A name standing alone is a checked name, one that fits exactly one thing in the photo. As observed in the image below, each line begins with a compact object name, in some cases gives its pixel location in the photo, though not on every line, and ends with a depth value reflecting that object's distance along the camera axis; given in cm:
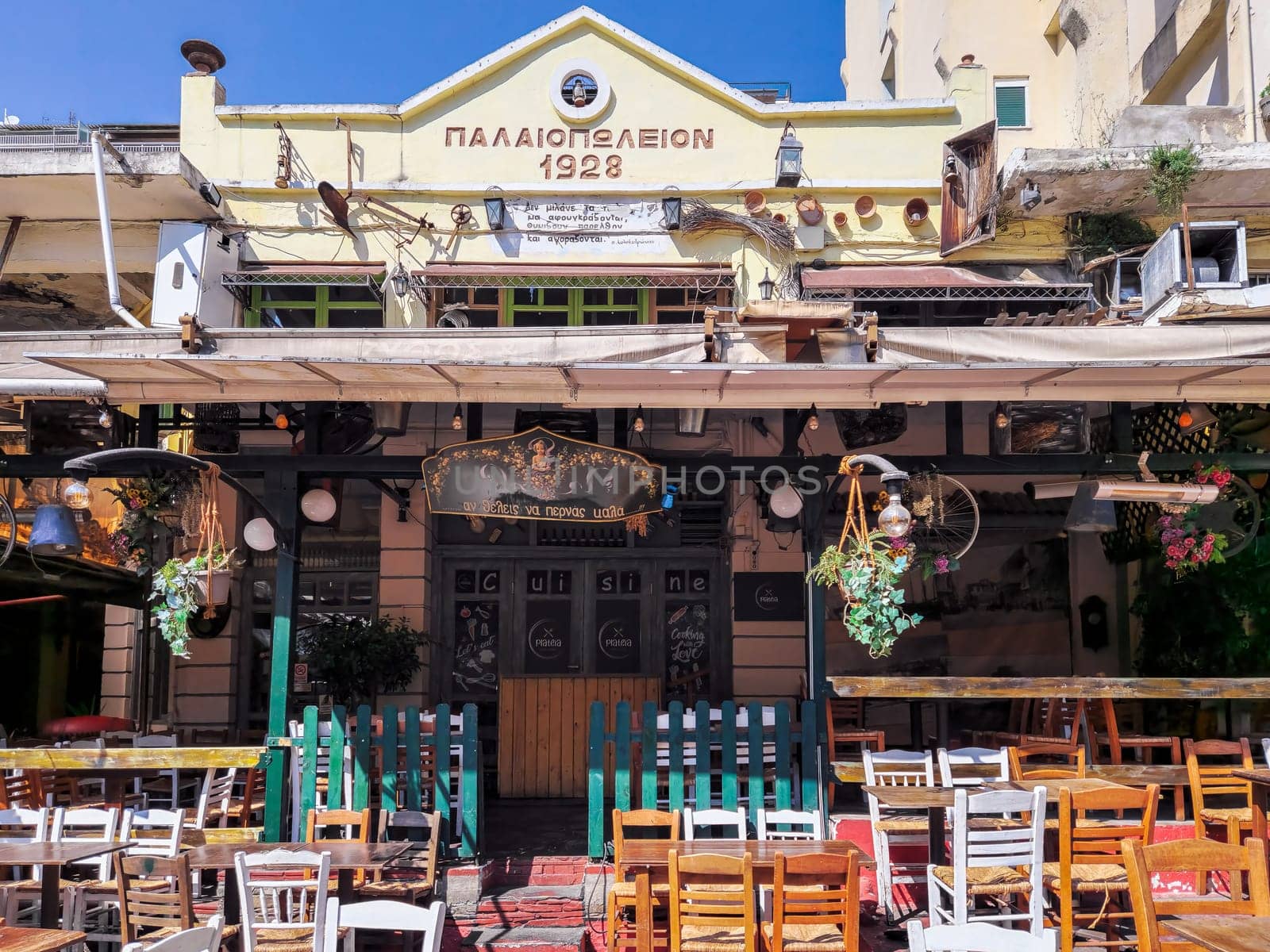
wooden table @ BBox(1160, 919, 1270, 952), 450
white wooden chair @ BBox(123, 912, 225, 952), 439
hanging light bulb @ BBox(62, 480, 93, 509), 846
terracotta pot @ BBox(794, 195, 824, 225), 1113
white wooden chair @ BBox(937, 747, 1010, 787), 867
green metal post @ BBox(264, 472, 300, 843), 867
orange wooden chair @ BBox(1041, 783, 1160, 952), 657
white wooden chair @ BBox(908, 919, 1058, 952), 479
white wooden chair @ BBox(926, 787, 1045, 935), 662
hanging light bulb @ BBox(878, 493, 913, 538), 791
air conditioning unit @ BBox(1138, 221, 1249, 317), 945
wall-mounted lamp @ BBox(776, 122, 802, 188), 1106
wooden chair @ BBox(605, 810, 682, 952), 696
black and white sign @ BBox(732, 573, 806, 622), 1238
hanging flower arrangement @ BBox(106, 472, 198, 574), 905
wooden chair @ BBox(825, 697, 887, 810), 1048
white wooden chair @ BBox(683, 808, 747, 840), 772
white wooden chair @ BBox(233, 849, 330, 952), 583
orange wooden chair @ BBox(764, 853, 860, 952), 588
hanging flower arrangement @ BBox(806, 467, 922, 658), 836
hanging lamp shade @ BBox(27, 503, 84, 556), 862
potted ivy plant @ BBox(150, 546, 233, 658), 854
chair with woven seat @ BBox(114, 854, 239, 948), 612
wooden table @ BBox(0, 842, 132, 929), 652
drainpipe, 994
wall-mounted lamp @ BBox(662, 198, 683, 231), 1107
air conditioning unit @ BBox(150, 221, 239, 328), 1048
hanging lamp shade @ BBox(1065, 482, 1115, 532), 943
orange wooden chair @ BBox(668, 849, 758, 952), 585
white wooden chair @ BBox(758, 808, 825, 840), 764
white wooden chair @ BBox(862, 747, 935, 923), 827
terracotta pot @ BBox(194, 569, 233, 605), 862
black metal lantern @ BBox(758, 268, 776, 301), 1035
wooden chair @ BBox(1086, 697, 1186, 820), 922
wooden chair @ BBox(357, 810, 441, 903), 779
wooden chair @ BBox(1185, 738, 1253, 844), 798
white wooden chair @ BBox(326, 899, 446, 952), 520
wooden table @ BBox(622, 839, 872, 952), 622
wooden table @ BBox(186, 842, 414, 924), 659
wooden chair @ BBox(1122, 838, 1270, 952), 518
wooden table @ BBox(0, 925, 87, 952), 523
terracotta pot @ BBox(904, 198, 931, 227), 1123
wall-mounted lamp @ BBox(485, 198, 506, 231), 1109
